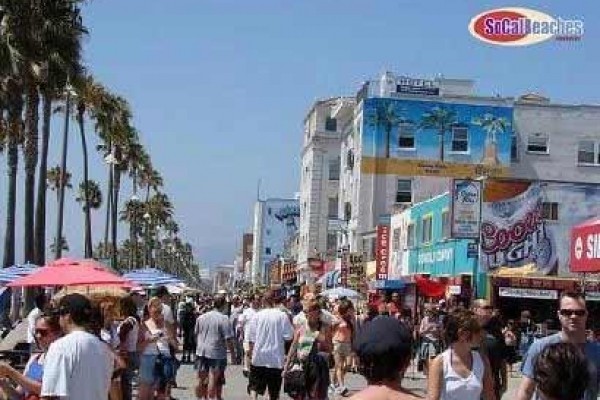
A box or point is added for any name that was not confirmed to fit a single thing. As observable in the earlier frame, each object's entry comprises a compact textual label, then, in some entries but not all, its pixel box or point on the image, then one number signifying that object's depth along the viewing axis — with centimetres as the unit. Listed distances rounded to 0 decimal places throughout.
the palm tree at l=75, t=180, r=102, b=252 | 5778
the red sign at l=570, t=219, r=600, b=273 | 2213
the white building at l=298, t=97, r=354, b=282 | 8377
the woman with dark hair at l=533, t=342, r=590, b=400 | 432
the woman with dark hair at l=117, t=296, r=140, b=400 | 1422
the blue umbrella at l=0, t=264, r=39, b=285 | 2300
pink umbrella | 1583
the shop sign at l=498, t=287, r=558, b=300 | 3509
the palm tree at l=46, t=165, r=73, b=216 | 7609
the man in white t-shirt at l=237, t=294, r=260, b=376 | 2413
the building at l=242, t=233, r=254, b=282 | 17534
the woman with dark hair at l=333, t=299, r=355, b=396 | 2106
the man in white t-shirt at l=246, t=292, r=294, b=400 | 1572
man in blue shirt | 718
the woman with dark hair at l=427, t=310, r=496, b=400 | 816
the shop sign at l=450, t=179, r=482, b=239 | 3803
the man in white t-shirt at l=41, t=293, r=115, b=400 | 711
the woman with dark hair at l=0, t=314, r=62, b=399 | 791
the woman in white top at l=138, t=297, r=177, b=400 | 1501
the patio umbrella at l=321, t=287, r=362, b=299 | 3841
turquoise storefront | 4147
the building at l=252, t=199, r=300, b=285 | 14788
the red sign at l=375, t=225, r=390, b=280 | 5794
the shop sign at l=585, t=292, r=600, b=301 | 3441
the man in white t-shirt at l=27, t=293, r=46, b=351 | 1413
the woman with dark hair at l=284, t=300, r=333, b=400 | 1397
